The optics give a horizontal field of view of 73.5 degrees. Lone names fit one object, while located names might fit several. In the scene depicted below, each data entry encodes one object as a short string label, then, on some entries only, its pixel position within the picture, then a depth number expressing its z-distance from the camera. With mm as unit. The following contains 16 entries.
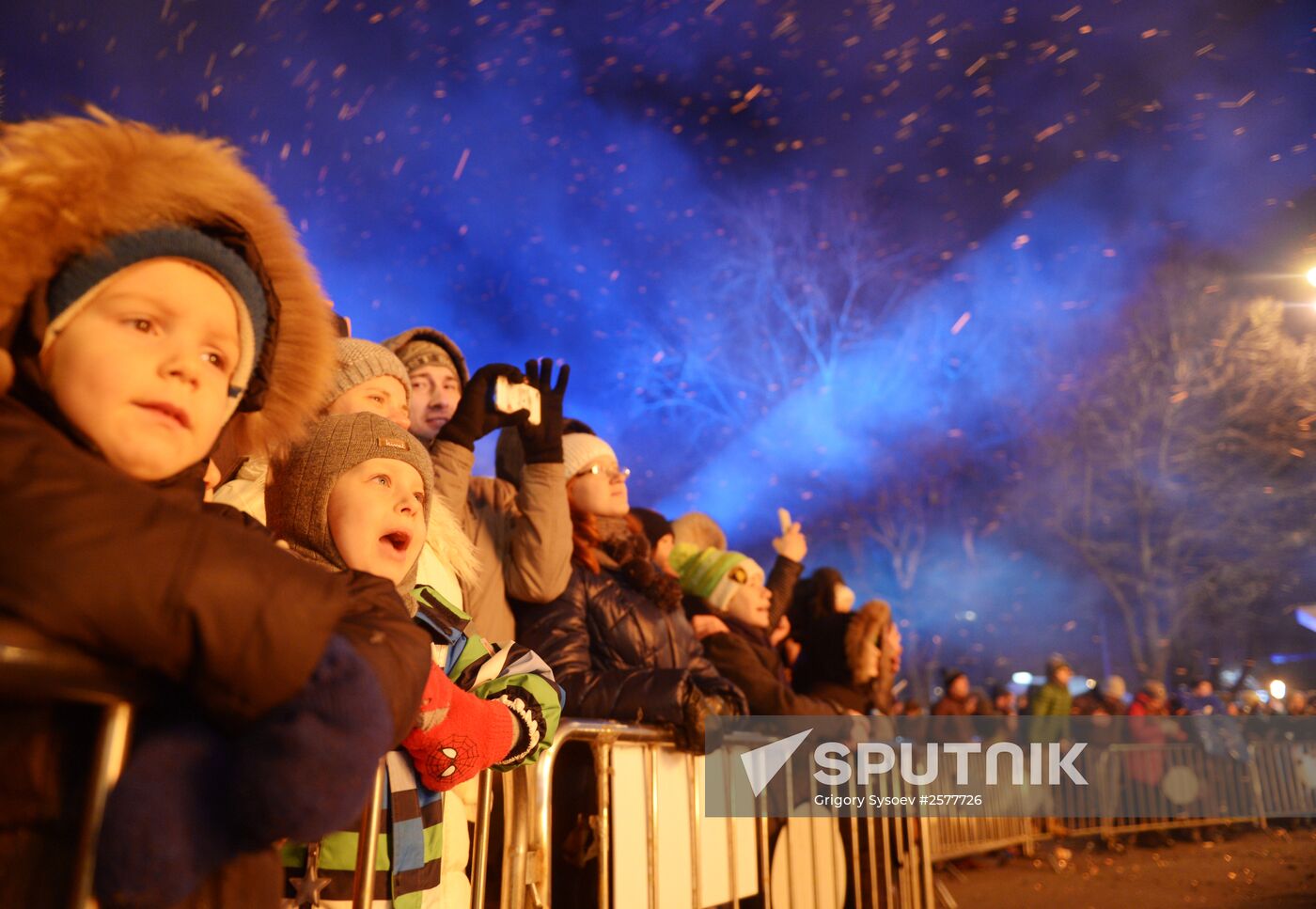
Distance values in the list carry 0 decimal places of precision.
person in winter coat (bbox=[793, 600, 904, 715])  5891
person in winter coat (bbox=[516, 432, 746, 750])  3115
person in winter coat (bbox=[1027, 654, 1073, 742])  10379
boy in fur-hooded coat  828
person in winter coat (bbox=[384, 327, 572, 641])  2979
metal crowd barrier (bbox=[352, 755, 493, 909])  1545
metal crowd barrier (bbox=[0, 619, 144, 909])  795
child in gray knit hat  1665
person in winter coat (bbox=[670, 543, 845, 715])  4379
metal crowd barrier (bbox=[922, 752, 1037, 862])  6596
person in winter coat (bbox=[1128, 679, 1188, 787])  10273
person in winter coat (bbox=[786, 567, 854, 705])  6043
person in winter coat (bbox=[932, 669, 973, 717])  10668
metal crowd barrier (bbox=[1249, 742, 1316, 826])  11102
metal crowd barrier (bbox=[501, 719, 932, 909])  2404
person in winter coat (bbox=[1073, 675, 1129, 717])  11797
